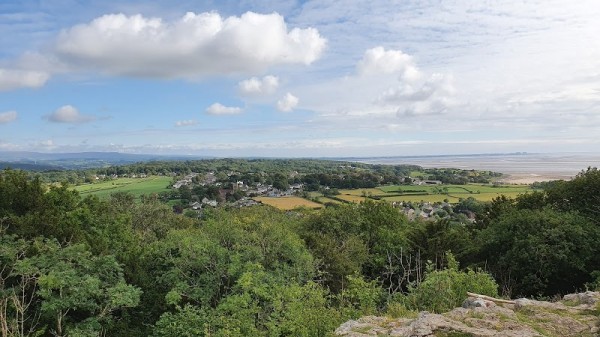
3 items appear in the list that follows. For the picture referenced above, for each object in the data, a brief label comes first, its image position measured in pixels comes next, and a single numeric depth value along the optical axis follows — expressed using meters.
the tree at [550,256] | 18.78
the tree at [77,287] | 12.99
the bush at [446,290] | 11.51
